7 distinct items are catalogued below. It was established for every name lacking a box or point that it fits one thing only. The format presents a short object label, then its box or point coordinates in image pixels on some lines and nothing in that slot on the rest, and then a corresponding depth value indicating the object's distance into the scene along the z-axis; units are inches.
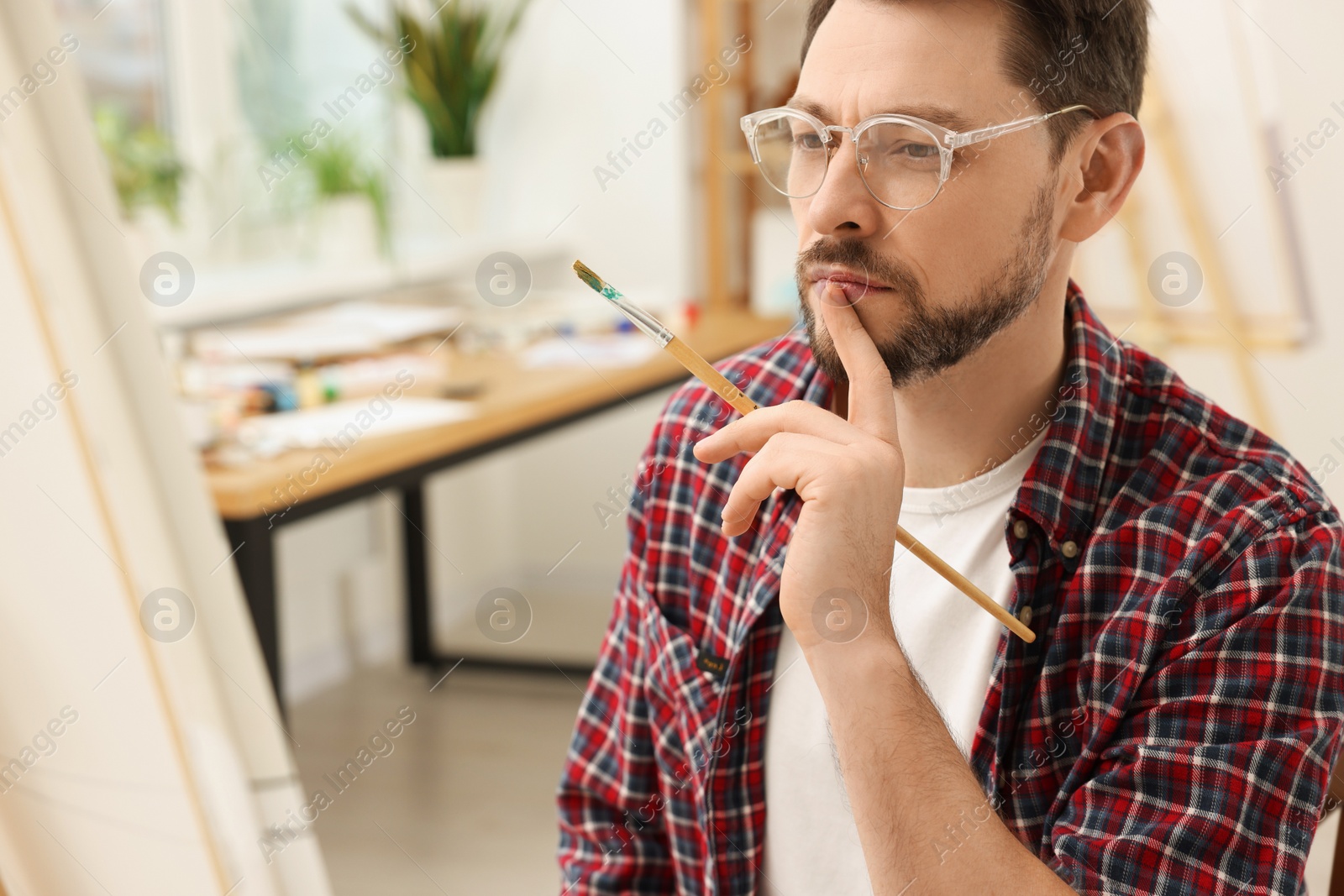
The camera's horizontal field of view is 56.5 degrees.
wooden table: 75.8
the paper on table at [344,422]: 85.4
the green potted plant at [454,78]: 146.1
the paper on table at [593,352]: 113.7
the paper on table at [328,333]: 107.1
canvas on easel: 41.2
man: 33.5
